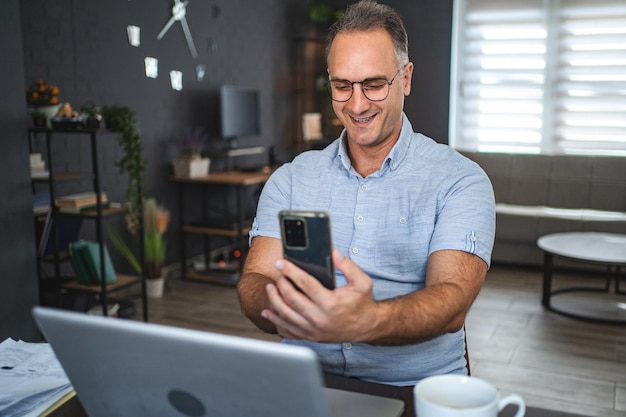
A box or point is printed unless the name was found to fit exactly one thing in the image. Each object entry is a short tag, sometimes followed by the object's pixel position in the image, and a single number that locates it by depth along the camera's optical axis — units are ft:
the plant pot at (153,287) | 14.33
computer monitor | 16.37
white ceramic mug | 2.44
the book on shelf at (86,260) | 11.19
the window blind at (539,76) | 18.89
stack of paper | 3.21
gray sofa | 16.12
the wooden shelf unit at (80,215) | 10.61
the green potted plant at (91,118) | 10.60
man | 4.12
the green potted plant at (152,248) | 14.05
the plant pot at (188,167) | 15.23
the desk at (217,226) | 15.12
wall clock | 14.07
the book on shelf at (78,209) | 10.90
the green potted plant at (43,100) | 10.59
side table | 12.36
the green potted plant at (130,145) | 11.27
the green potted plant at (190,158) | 15.26
